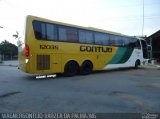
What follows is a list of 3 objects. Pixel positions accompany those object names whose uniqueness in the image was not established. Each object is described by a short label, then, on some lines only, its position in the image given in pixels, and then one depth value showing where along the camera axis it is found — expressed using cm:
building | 1637
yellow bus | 660
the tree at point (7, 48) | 4232
